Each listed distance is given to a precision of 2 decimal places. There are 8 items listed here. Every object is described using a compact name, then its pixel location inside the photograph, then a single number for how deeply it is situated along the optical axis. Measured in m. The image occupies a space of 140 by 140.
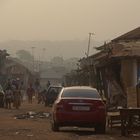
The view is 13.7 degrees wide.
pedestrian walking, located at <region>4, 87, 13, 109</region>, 36.94
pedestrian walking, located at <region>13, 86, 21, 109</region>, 37.16
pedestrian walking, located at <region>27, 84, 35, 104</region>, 50.98
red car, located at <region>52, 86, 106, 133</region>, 18.55
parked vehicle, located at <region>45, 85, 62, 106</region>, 41.84
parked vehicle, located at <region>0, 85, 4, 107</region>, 37.46
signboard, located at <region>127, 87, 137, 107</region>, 25.38
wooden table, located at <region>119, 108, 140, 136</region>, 17.64
